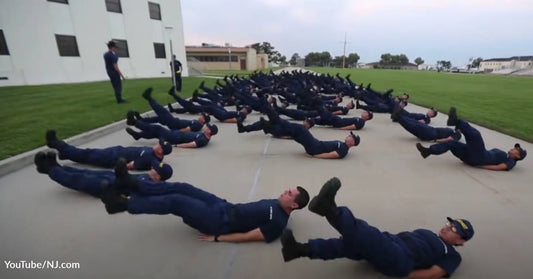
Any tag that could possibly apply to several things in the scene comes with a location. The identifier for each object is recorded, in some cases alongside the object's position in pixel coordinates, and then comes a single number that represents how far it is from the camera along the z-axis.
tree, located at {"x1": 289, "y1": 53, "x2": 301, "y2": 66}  120.37
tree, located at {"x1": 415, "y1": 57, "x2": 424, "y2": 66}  121.81
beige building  54.37
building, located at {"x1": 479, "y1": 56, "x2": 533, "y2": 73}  89.46
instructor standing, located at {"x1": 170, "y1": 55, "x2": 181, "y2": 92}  13.63
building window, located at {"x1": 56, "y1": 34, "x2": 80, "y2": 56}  17.55
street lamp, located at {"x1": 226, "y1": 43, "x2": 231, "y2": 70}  51.48
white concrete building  15.59
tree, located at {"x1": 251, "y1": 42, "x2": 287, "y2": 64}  92.97
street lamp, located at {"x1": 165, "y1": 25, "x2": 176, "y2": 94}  12.71
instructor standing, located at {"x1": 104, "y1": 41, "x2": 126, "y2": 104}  8.47
